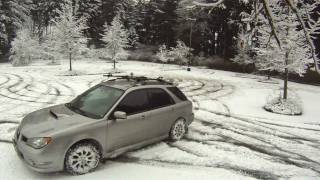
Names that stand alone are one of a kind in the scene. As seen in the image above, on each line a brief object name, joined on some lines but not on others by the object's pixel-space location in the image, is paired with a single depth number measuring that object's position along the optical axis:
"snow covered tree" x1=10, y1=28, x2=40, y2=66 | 35.91
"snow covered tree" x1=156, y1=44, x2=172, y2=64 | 39.38
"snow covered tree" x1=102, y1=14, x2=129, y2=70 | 32.66
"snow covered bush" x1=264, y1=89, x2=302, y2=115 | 14.80
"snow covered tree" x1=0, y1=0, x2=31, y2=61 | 42.78
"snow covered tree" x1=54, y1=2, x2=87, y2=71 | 28.59
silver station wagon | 6.63
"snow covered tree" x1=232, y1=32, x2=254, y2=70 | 32.09
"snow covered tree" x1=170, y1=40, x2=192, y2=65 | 38.37
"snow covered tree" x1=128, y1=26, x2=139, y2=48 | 54.63
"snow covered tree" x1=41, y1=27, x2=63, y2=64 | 34.24
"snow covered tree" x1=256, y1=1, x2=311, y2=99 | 15.20
